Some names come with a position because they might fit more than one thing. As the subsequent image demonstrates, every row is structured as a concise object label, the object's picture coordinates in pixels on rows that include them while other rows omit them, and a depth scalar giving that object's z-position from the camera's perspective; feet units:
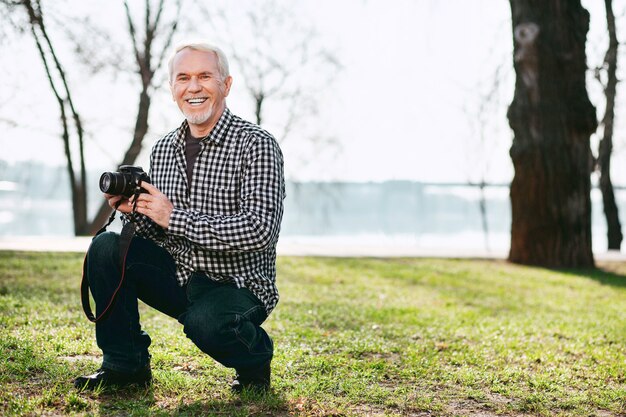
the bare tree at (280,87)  62.65
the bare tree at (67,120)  38.78
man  9.36
